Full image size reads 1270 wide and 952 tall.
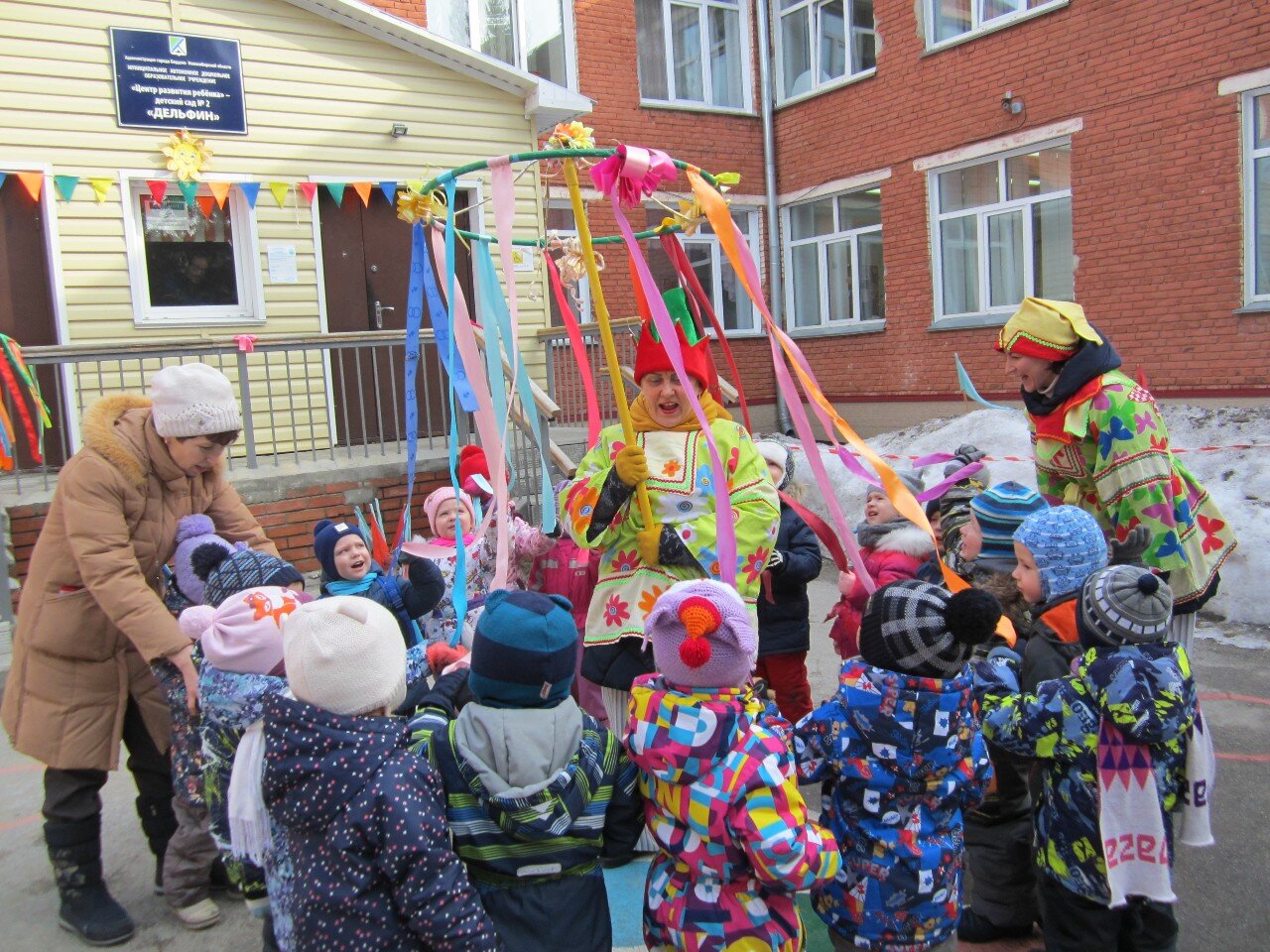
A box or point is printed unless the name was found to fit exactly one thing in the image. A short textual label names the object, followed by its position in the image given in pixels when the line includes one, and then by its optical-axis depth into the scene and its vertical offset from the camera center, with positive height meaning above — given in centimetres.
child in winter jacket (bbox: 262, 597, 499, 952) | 180 -77
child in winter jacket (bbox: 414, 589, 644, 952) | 192 -77
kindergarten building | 942 +228
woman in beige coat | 276 -59
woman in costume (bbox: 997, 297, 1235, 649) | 290 -30
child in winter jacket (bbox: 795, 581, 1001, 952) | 210 -87
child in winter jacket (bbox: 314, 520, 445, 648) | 326 -62
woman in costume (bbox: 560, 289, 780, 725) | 297 -41
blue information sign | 816 +266
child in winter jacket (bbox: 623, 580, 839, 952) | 193 -82
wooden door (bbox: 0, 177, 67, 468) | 788 +98
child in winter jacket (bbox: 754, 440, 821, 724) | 371 -92
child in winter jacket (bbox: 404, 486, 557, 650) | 362 -64
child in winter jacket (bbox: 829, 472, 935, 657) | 329 -65
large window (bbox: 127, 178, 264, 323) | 842 +122
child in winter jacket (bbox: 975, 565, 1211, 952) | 220 -93
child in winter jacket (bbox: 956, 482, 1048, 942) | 281 -141
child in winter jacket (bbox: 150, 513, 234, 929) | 288 -113
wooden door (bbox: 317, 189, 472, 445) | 918 +91
